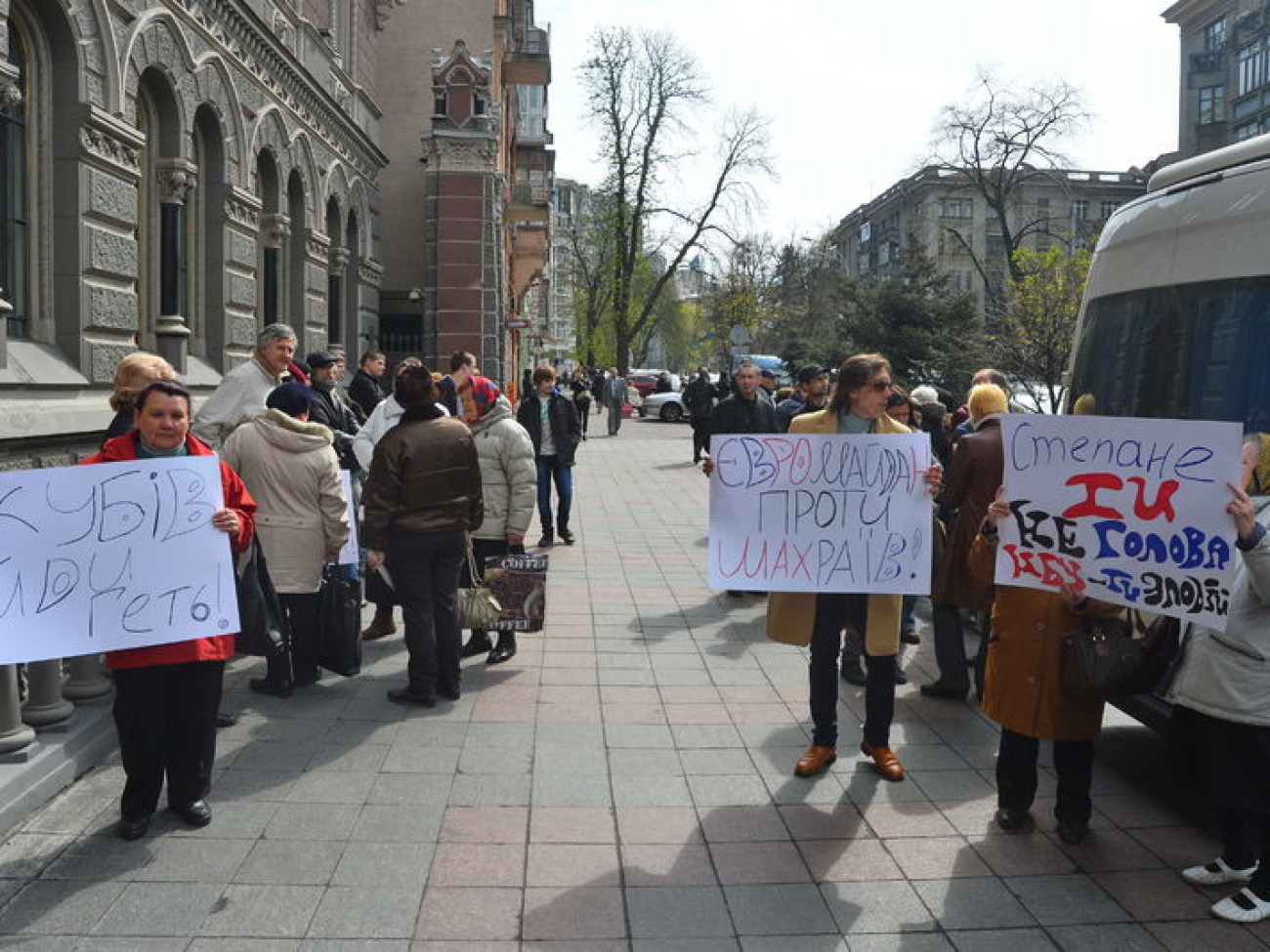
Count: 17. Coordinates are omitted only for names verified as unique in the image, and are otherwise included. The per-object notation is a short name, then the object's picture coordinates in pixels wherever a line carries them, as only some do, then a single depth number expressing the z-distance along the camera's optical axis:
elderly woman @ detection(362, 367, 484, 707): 6.52
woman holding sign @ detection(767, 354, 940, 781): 5.49
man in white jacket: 7.51
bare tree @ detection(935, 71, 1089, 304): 40.88
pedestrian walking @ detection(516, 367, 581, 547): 12.71
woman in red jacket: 4.63
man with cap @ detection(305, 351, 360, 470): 8.66
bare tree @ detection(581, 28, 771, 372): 44.22
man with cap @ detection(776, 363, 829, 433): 10.51
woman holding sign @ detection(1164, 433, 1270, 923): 3.94
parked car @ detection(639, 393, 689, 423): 44.31
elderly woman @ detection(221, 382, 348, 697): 6.49
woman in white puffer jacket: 7.55
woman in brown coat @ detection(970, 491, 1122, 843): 4.72
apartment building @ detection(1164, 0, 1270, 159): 59.94
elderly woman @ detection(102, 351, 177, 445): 5.33
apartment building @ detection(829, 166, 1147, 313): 80.62
